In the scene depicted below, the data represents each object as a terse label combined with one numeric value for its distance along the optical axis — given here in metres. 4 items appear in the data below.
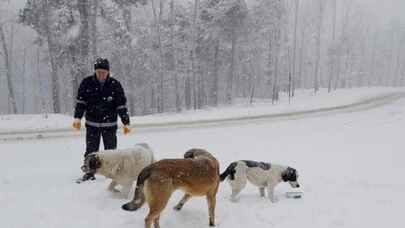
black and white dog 6.54
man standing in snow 6.98
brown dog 4.65
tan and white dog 5.79
